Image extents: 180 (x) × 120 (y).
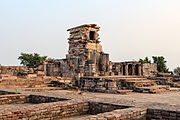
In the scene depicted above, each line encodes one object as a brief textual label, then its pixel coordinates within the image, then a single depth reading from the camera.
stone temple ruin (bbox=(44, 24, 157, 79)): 18.84
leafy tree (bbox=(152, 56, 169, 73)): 42.22
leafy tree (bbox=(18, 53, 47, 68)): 41.78
